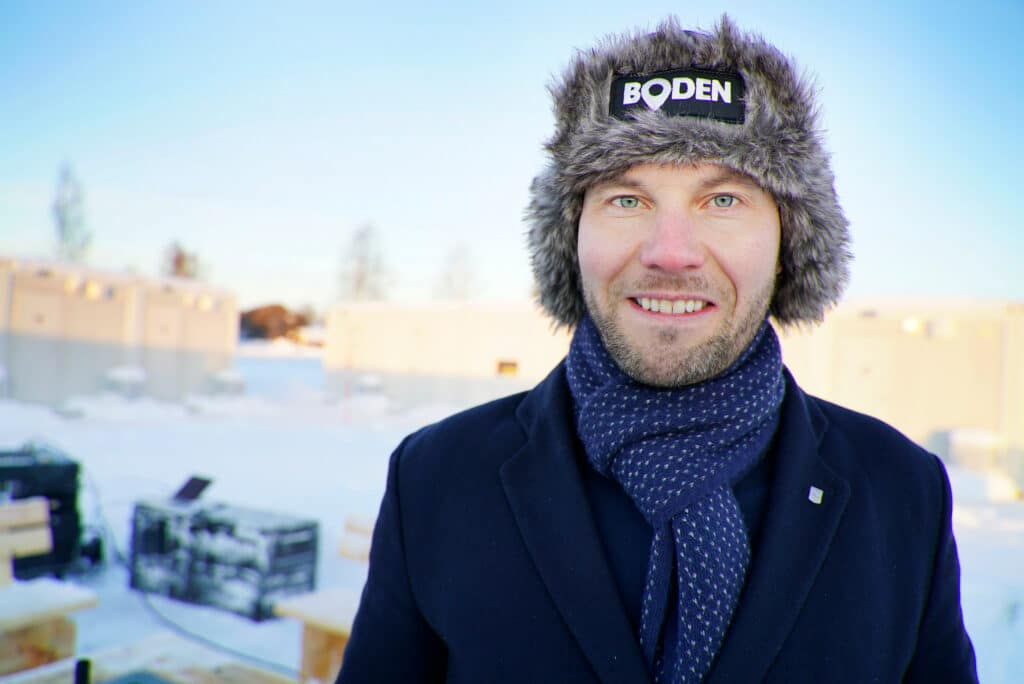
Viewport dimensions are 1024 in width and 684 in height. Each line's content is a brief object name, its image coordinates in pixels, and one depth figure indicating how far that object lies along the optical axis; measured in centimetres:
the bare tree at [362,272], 4875
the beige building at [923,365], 974
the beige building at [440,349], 1479
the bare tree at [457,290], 4734
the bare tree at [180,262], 5309
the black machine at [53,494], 500
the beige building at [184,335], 1739
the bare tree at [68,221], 3731
